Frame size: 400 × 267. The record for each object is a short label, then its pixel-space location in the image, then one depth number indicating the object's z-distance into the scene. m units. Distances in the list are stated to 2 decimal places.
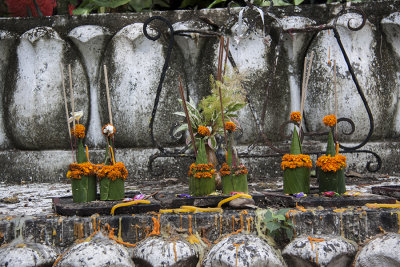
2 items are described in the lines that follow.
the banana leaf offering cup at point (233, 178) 4.33
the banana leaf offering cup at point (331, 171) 4.30
